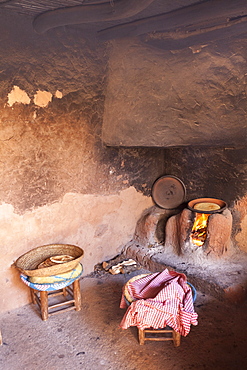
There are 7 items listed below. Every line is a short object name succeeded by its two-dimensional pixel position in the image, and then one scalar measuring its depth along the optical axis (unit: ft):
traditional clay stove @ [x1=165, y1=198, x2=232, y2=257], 14.23
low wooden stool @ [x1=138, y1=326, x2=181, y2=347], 10.61
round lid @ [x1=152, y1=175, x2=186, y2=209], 17.03
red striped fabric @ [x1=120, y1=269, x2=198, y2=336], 9.86
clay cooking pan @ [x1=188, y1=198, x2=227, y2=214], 14.64
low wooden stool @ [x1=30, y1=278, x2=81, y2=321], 12.16
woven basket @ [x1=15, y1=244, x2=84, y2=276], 11.34
